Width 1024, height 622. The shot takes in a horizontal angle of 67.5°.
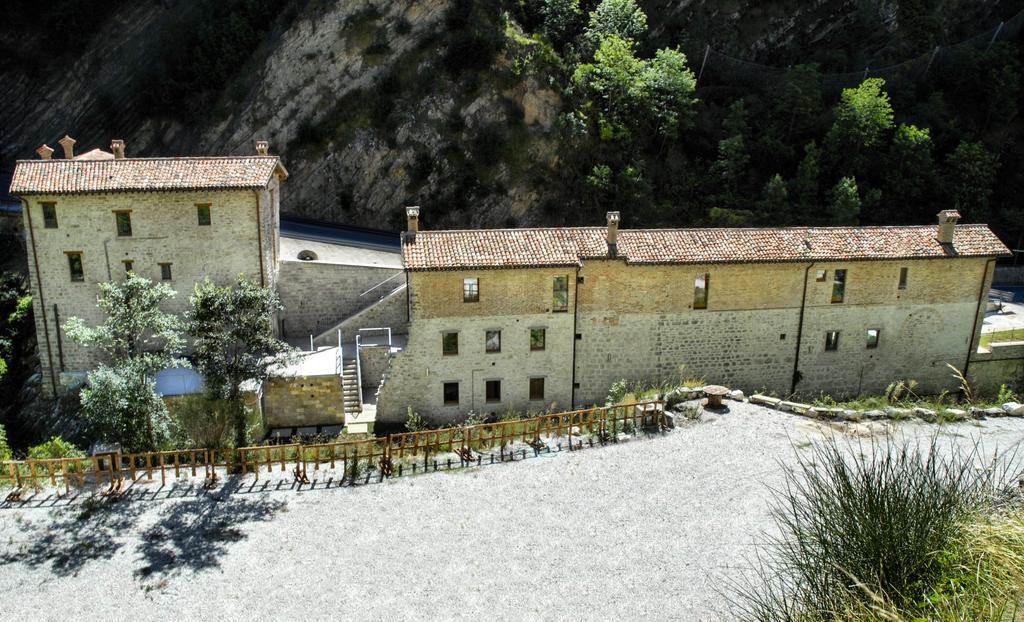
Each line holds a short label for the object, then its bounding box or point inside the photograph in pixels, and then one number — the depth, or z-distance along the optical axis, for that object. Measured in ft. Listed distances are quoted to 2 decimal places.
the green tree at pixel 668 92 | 150.51
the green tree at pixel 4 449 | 76.17
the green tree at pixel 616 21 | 157.58
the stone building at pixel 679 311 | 89.86
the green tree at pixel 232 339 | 70.23
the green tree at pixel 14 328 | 106.01
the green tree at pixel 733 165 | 152.25
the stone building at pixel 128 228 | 91.20
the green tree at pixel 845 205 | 145.38
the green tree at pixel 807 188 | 148.97
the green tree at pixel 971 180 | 156.76
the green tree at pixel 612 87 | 149.28
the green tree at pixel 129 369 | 66.13
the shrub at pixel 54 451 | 71.72
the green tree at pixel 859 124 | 152.76
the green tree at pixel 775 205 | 146.00
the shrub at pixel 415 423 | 82.33
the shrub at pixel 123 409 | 65.98
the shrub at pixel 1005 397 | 83.99
